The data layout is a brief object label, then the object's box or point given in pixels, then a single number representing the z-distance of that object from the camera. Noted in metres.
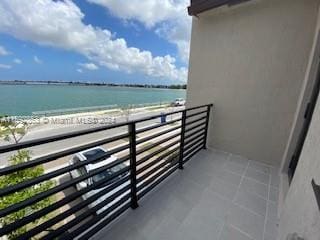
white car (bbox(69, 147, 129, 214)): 3.06
